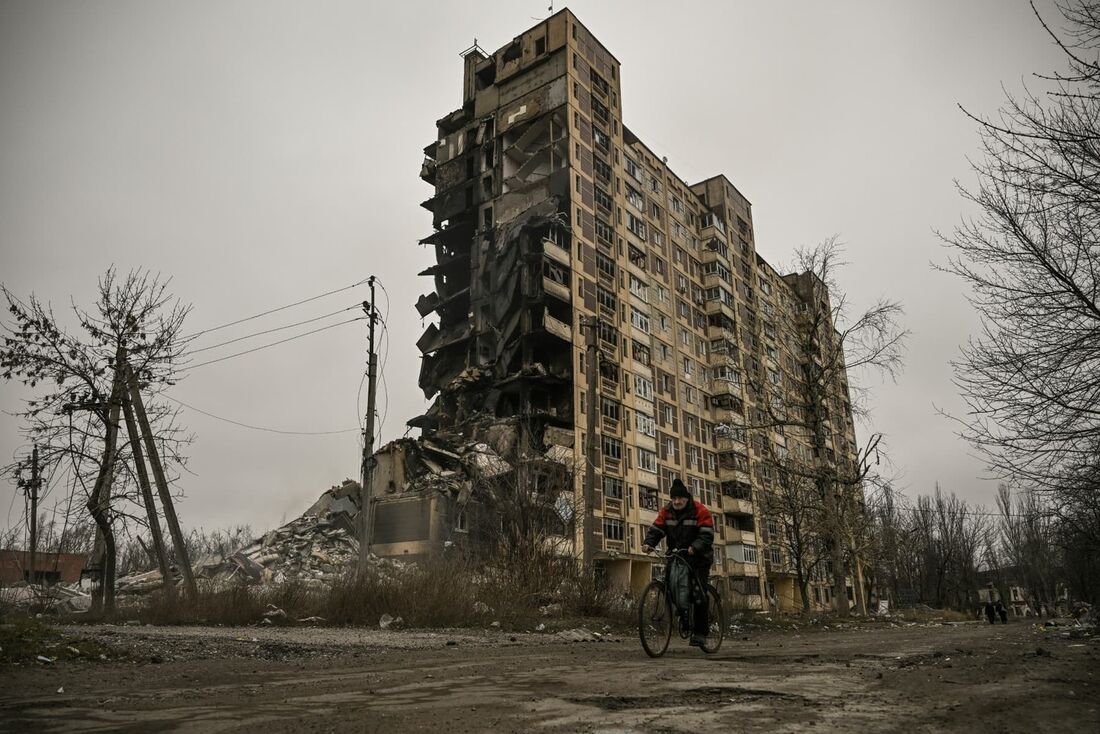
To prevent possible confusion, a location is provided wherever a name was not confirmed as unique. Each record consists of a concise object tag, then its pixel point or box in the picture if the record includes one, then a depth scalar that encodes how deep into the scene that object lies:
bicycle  9.20
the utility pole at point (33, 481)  19.34
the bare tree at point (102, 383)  19.55
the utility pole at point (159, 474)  20.36
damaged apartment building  48.44
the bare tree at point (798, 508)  29.91
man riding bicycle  9.28
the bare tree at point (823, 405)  26.66
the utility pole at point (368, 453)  23.81
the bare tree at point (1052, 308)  10.54
